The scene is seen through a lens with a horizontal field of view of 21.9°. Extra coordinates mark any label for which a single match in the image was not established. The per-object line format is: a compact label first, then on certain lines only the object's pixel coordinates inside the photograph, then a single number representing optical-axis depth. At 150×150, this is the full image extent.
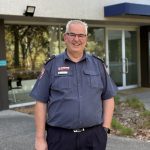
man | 2.87
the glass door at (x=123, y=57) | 13.55
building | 9.66
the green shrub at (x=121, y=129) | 6.65
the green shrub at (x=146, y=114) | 7.88
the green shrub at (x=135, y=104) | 8.88
